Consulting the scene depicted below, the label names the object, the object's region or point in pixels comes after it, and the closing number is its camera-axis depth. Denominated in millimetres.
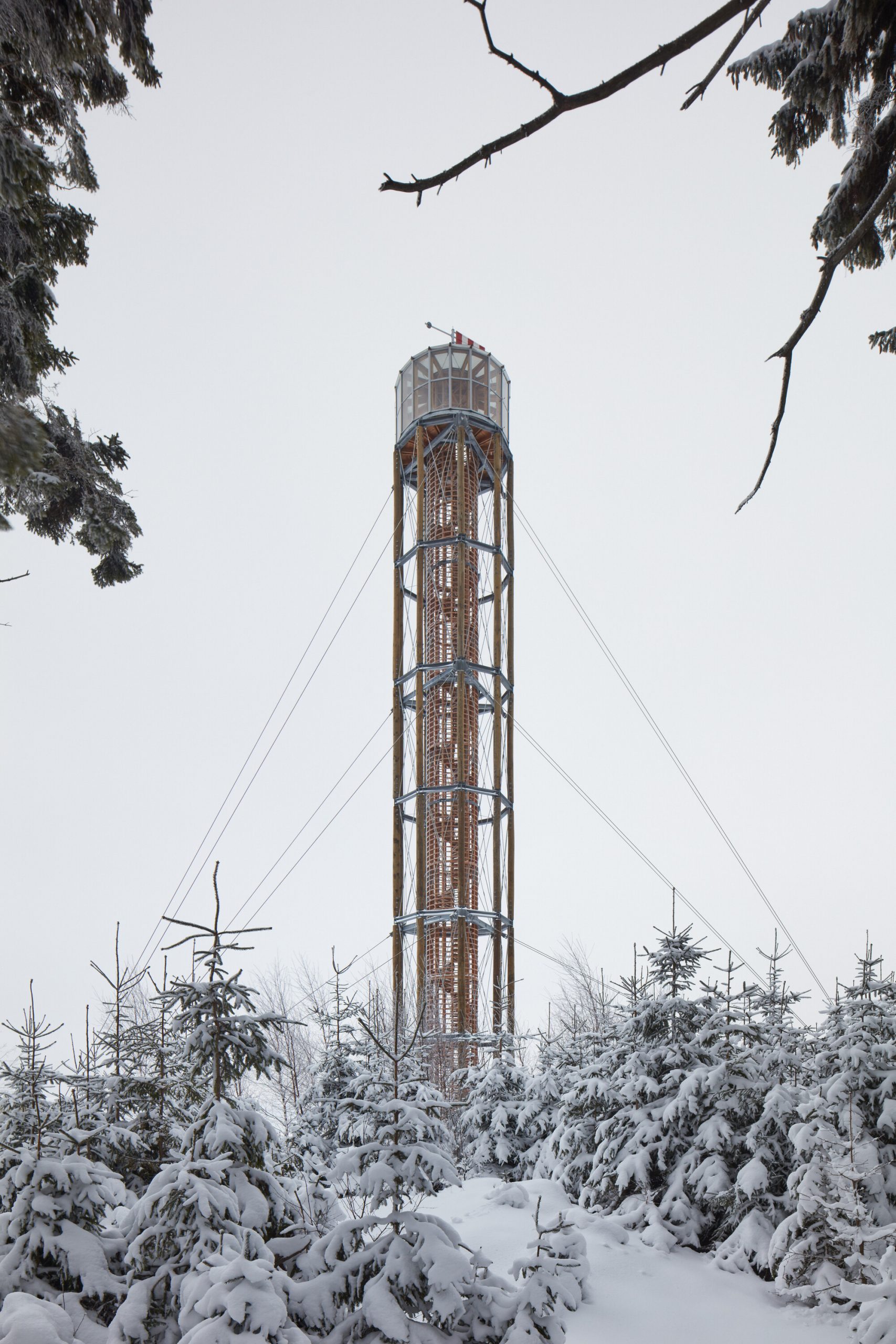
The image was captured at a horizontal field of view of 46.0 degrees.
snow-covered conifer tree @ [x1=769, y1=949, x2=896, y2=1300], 7914
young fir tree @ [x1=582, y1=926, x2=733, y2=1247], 9430
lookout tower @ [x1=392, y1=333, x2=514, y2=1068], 24734
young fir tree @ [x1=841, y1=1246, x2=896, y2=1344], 5906
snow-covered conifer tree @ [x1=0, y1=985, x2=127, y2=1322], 4957
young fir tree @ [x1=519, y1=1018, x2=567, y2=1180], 13344
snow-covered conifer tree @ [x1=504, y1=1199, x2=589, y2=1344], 5137
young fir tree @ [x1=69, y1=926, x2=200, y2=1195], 6207
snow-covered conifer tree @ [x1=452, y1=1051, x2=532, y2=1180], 13727
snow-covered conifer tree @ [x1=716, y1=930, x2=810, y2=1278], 8750
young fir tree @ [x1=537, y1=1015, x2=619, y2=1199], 10695
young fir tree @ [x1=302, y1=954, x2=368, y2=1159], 15188
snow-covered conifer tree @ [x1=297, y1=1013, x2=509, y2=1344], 4953
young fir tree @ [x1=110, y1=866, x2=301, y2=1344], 4383
